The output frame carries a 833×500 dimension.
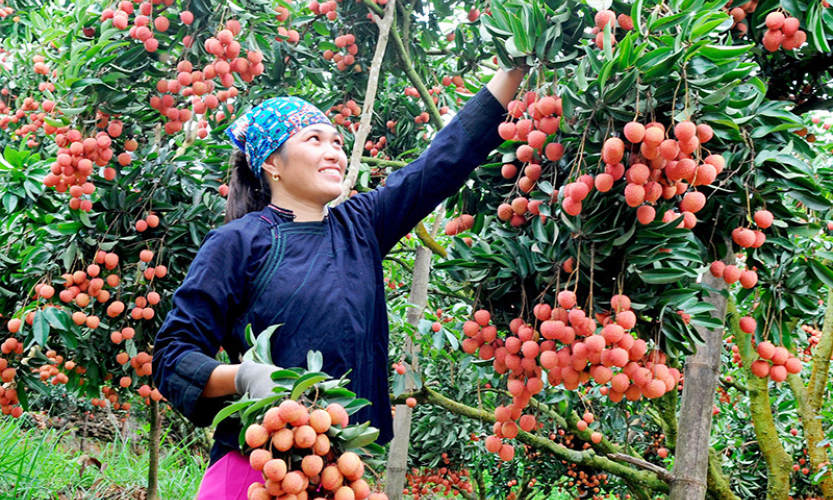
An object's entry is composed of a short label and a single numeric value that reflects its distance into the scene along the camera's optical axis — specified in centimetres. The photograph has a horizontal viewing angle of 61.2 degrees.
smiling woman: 139
